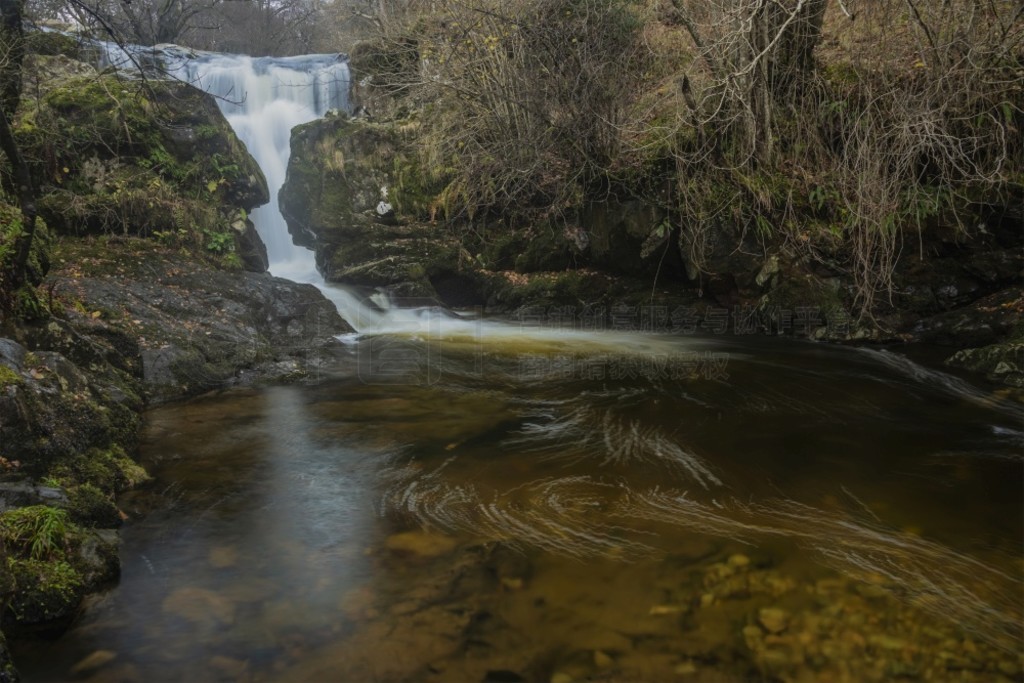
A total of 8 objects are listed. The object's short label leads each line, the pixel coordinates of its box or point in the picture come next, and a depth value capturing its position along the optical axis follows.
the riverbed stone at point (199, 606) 2.85
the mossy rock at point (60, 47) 10.16
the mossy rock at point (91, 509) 3.42
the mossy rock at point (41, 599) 2.68
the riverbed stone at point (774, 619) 2.70
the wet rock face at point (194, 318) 6.42
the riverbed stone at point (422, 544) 3.38
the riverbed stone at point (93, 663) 2.51
